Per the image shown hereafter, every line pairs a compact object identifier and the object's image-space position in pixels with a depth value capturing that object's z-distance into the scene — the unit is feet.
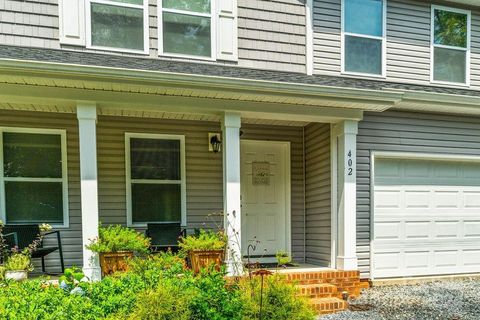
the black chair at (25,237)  15.97
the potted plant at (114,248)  14.37
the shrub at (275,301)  9.21
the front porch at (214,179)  15.93
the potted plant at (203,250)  15.16
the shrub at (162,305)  8.48
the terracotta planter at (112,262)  14.46
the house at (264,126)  15.65
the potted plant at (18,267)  13.74
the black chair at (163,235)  17.39
